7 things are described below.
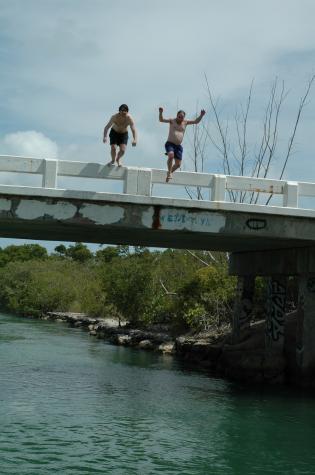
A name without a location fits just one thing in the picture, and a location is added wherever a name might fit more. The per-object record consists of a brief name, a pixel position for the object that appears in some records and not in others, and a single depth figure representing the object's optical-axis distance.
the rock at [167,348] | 29.80
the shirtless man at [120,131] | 14.95
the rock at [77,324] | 46.82
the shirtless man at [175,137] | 15.35
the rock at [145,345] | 31.92
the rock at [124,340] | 33.54
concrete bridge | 15.23
